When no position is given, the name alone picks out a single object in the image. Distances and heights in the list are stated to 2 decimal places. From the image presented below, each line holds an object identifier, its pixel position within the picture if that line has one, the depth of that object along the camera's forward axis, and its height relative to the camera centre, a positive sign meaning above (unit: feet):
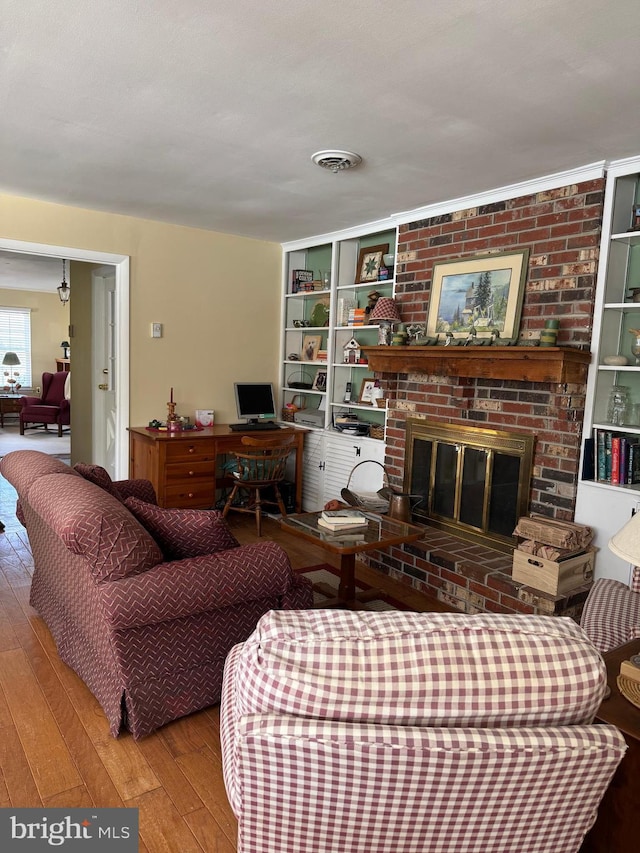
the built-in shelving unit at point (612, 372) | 9.72 +0.05
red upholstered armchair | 30.37 -2.95
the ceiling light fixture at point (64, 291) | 21.33 +2.13
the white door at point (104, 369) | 16.58 -0.49
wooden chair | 14.70 -2.63
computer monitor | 17.12 -1.20
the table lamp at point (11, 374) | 33.45 -1.45
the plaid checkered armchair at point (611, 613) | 6.89 -2.93
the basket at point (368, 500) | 11.93 -2.80
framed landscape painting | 11.05 +1.44
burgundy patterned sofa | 6.52 -2.77
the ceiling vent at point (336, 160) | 9.57 +3.30
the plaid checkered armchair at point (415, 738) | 3.46 -2.15
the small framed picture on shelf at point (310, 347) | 17.30 +0.43
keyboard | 16.16 -1.84
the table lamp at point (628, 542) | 4.47 -1.28
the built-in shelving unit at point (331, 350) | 15.21 +0.33
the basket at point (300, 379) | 17.84 -0.54
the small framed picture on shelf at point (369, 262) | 15.08 +2.60
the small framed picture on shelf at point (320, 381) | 16.72 -0.53
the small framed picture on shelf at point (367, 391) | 15.29 -0.68
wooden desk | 14.42 -2.58
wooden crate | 9.69 -3.29
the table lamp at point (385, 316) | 13.25 +1.09
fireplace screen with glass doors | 11.22 -2.20
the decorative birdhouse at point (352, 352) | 15.55 +0.30
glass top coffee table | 9.21 -2.75
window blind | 33.32 +0.63
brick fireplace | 10.04 -0.21
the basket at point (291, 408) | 17.72 -1.41
